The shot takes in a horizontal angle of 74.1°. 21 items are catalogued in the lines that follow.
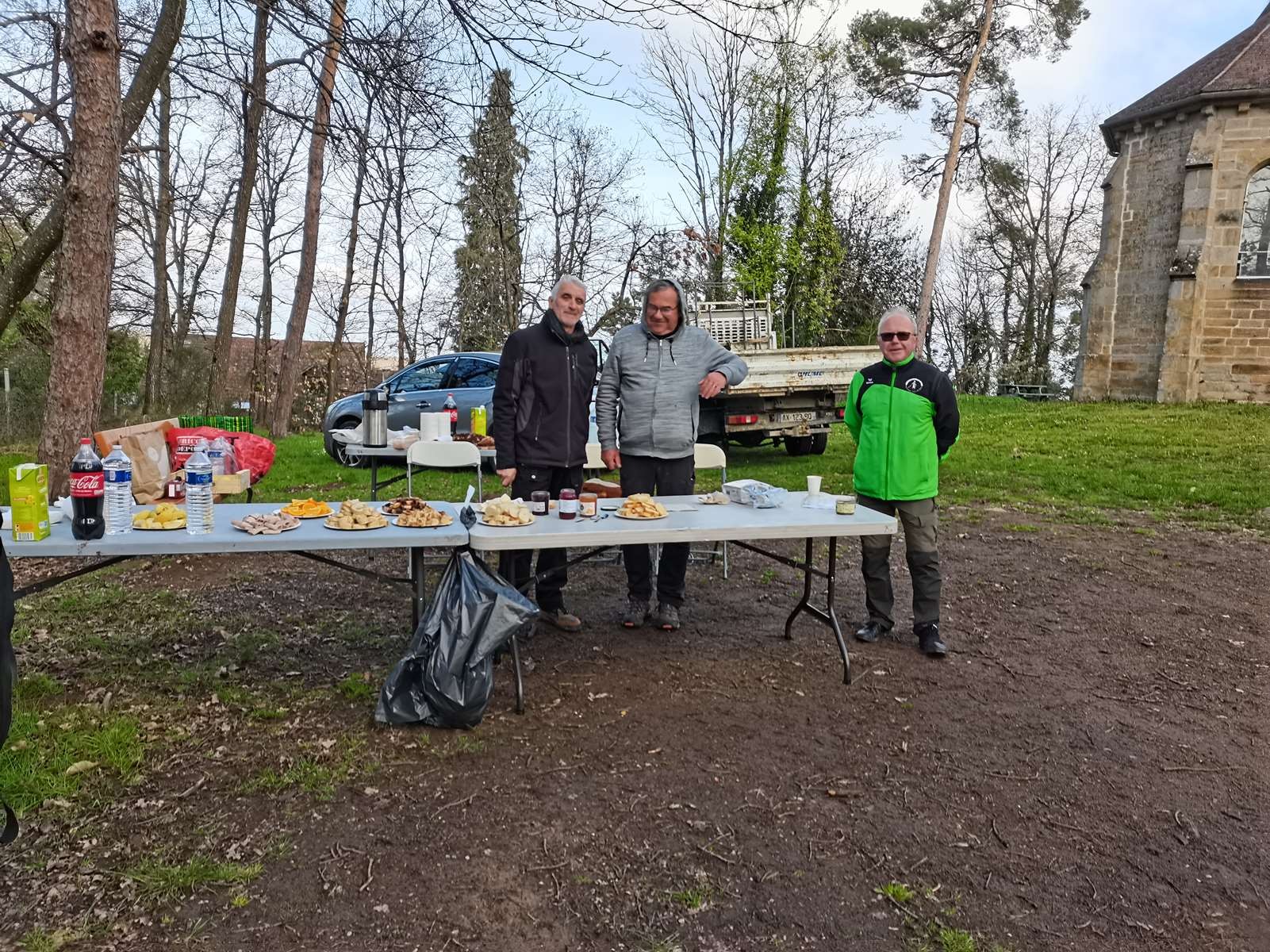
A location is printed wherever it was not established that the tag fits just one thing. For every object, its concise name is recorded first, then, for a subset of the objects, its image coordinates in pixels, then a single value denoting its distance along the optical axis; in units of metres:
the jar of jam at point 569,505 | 3.67
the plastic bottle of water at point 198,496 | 3.11
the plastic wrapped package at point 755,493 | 4.05
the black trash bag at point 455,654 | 3.17
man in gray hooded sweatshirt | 4.33
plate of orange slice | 3.55
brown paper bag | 5.14
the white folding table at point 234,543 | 2.95
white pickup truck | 10.07
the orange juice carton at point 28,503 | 2.94
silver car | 10.70
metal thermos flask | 6.07
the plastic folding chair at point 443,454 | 5.86
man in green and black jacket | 4.17
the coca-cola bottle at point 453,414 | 7.11
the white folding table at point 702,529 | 3.35
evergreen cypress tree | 19.84
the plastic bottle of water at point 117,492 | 3.10
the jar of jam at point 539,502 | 3.81
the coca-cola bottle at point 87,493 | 2.97
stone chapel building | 16.44
